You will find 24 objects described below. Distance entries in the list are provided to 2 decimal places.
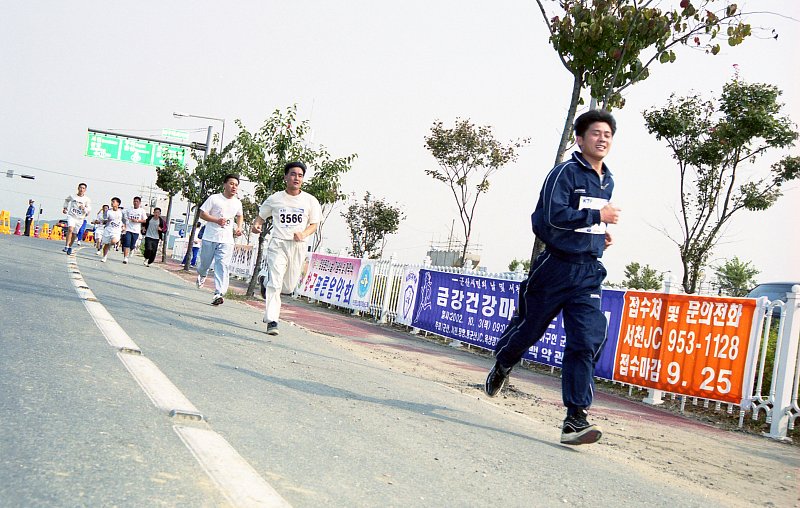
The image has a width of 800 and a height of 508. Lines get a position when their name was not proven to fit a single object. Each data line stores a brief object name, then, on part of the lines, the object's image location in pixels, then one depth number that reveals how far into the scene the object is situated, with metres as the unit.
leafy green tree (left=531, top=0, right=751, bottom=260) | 8.61
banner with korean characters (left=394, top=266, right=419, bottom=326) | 17.33
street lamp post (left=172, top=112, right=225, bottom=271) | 31.41
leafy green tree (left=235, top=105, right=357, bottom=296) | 21.00
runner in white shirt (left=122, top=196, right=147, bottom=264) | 23.06
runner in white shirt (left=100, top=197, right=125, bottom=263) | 22.06
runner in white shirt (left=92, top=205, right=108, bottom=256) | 24.05
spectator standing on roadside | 37.84
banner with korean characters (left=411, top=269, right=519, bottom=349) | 13.29
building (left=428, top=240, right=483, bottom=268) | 34.22
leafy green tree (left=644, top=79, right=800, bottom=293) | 19.27
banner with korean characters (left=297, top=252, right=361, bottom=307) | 21.60
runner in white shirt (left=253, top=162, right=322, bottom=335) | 9.45
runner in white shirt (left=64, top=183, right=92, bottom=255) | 21.61
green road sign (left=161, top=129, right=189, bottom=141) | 48.87
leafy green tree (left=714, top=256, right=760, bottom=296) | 53.69
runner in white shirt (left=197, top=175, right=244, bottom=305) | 12.18
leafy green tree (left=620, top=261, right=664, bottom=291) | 53.34
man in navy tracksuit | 4.91
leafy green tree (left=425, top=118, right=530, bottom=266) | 35.72
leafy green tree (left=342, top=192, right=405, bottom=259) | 57.59
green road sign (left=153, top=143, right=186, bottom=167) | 42.24
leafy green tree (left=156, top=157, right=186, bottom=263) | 38.44
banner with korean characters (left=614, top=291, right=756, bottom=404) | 8.91
